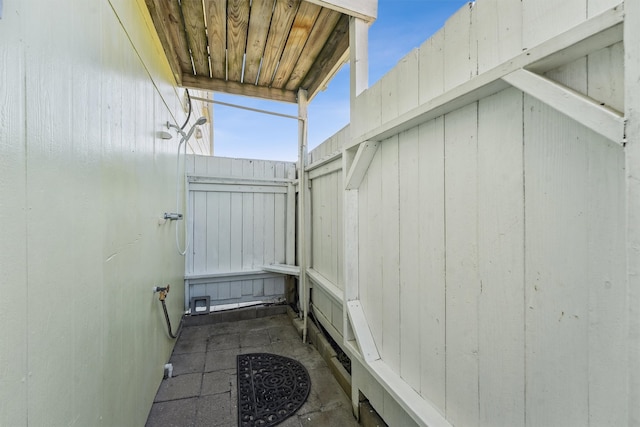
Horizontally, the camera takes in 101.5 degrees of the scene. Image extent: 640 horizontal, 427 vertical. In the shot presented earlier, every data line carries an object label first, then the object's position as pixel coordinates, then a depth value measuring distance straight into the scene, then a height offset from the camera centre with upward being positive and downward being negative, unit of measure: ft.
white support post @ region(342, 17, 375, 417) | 5.36 +0.30
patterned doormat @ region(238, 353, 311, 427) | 5.59 -4.31
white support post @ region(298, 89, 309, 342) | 9.23 +0.75
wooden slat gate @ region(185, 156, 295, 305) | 10.36 -0.57
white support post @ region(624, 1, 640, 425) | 1.66 +0.16
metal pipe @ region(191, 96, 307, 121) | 8.23 +3.39
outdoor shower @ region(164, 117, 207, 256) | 7.06 +1.04
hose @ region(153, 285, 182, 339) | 5.93 -1.99
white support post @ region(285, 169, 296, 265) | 11.26 -0.47
